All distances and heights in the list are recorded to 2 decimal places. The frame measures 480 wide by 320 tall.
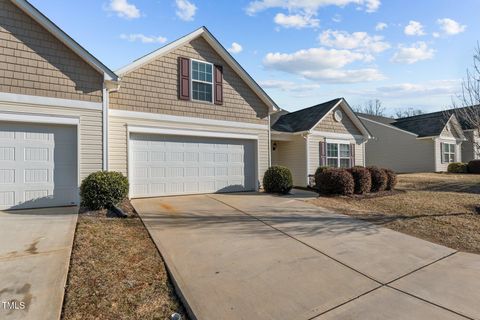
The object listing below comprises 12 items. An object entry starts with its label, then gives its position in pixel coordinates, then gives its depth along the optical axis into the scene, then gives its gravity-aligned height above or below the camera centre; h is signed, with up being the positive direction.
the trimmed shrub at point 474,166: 20.91 -0.38
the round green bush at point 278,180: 11.08 -0.66
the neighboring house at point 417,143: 21.94 +1.55
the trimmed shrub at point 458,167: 21.52 -0.45
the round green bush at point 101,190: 7.12 -0.63
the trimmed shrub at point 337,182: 10.70 -0.74
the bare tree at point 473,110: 9.66 +1.89
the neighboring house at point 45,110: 7.22 +1.54
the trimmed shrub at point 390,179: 12.06 -0.73
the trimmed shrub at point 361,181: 11.11 -0.73
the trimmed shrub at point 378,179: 11.59 -0.69
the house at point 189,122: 9.41 +1.58
